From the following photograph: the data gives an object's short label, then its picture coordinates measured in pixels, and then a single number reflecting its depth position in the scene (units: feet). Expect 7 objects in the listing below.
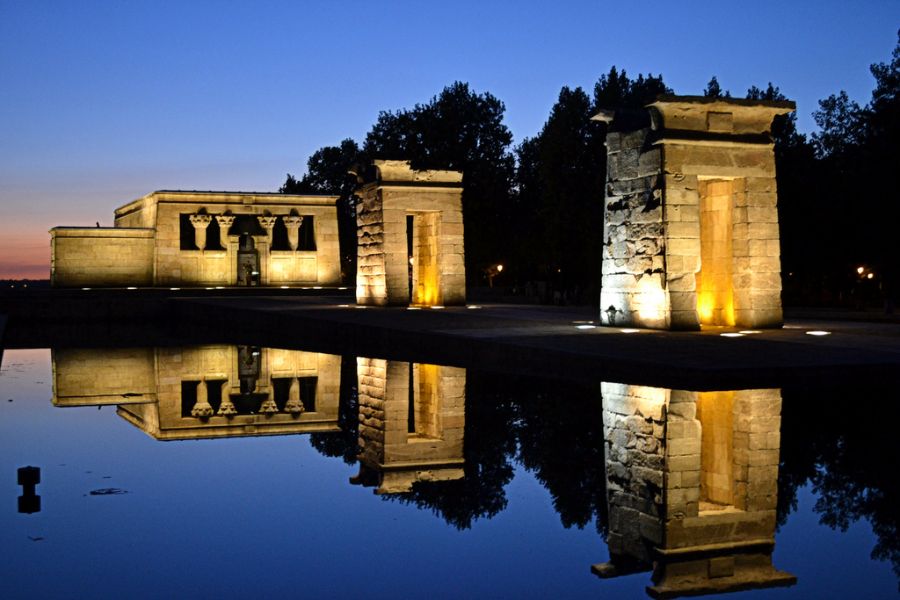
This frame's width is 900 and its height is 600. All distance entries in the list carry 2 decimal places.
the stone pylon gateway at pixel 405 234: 90.58
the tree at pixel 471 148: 110.32
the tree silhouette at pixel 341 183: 217.15
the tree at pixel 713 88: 141.81
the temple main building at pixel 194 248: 147.43
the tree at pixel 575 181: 110.63
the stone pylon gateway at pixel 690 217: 56.29
